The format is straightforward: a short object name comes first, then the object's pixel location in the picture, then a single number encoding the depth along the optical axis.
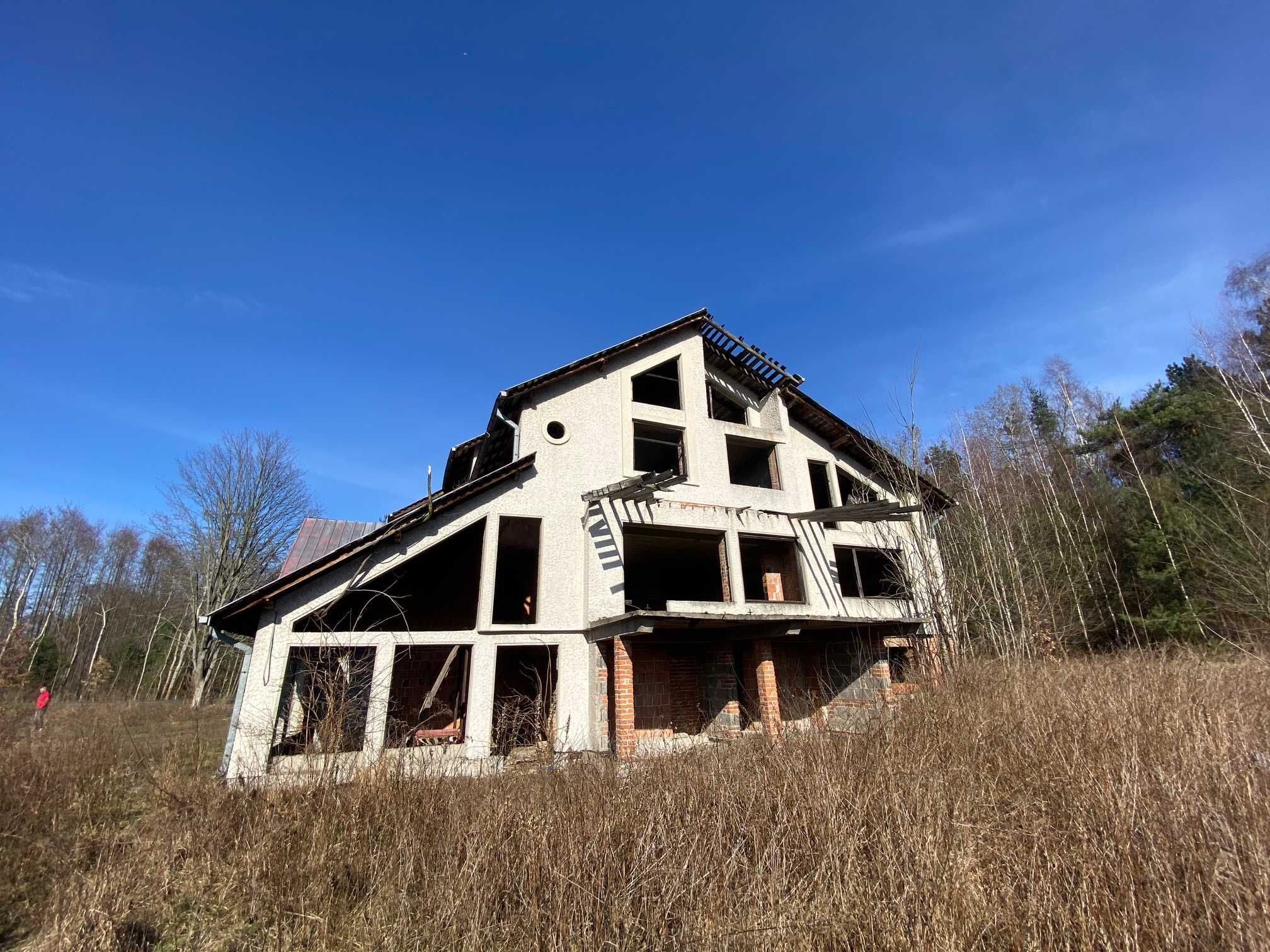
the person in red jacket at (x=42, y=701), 14.16
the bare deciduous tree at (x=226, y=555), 26.11
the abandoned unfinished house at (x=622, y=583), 9.33
